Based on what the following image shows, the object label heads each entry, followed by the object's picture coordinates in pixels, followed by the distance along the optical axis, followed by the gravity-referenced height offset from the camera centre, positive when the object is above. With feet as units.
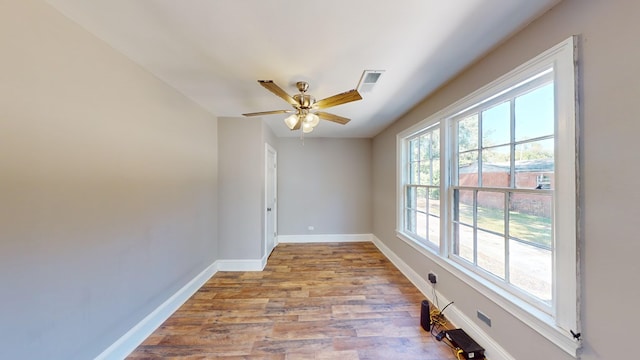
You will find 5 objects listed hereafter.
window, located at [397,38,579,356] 4.14 -0.31
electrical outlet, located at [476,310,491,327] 6.01 -3.73
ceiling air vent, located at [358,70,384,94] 6.98 +3.32
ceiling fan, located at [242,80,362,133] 6.45 +2.34
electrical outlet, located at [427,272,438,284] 8.56 -3.69
